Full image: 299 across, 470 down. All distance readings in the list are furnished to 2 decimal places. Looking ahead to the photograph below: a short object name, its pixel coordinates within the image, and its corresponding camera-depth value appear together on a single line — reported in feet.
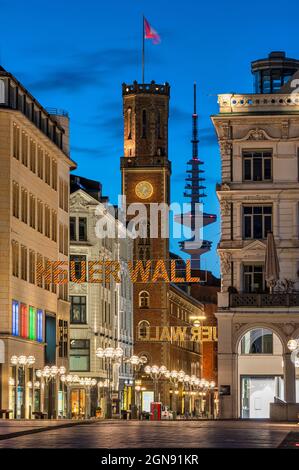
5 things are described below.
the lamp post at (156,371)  388.55
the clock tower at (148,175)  563.07
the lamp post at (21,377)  276.62
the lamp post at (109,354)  308.52
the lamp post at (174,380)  462.19
